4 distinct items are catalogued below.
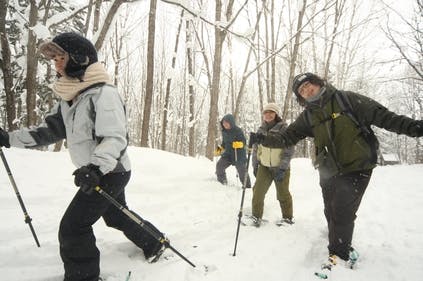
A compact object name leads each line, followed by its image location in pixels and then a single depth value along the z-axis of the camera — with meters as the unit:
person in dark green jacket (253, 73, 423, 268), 3.28
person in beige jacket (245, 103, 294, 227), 4.93
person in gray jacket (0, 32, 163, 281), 2.60
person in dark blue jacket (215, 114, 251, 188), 7.84
